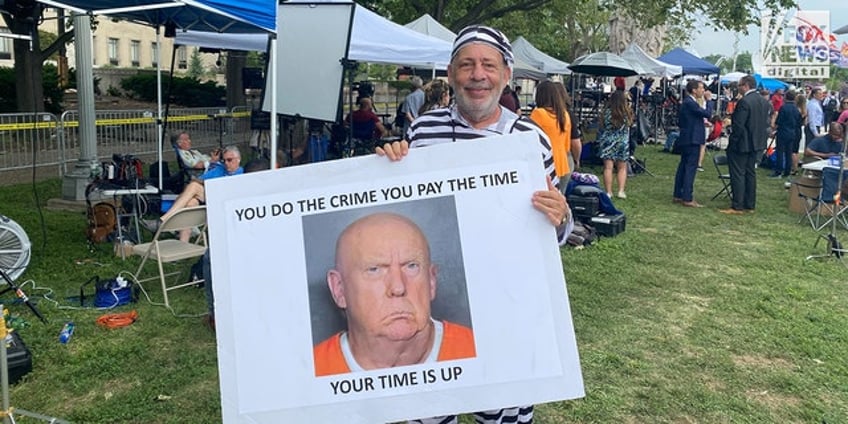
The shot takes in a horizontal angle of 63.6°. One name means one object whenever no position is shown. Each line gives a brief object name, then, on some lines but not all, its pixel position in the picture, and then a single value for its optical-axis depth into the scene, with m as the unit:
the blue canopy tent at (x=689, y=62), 20.42
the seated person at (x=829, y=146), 10.91
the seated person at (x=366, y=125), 13.42
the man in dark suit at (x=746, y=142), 9.35
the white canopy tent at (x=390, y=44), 9.51
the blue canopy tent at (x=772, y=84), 35.03
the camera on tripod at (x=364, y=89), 15.36
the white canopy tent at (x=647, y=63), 17.36
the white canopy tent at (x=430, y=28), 13.76
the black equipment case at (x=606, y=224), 7.96
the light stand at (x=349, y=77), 9.08
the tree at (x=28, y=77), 14.36
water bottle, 4.59
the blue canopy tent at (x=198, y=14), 5.27
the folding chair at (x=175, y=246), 5.37
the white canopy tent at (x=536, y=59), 18.66
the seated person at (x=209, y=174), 5.84
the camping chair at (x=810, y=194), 9.18
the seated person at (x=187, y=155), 8.84
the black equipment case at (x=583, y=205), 8.05
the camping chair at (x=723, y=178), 10.64
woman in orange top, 7.31
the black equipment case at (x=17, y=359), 3.94
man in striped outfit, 2.21
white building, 47.59
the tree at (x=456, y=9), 19.20
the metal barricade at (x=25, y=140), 10.22
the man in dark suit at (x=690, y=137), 10.03
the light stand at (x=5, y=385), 2.90
